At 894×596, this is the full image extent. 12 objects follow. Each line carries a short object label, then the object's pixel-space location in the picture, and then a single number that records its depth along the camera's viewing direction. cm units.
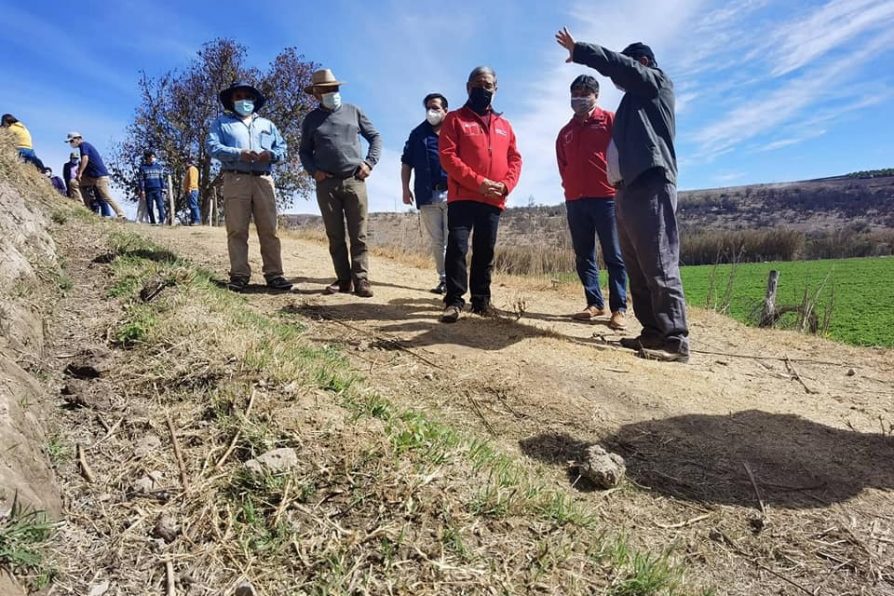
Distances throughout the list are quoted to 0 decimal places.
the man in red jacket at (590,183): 545
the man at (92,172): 1223
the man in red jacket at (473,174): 479
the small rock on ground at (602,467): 267
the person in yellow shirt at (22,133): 1064
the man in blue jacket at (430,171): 621
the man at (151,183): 1482
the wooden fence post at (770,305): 921
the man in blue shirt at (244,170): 557
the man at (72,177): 1284
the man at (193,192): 1653
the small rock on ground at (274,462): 204
